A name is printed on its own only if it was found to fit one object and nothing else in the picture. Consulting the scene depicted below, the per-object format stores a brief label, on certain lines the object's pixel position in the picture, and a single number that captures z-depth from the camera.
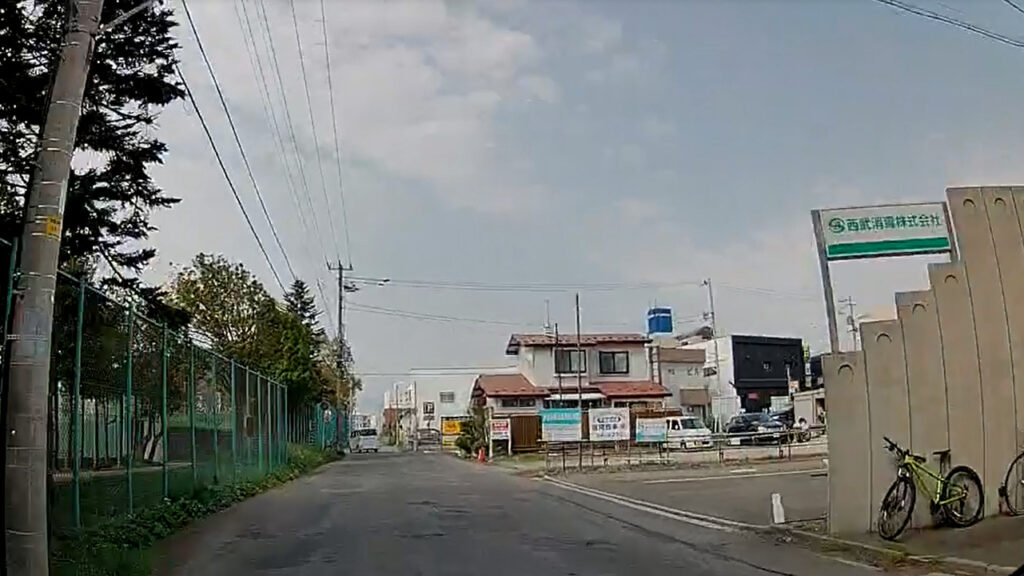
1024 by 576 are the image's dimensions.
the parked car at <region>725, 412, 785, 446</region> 43.34
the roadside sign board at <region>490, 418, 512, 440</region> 50.09
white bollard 15.02
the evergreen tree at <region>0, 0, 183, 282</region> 13.98
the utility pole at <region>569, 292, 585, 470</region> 63.91
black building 76.94
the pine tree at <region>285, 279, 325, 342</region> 75.69
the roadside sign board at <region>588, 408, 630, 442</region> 39.59
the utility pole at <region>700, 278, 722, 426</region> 78.56
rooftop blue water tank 73.31
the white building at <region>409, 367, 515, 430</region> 102.25
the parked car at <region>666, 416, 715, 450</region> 43.00
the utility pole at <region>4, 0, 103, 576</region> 7.55
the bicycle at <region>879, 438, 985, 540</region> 12.65
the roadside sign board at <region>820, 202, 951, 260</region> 17.56
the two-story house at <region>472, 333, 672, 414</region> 62.97
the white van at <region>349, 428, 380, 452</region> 80.44
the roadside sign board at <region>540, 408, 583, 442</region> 39.06
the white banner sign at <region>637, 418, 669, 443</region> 41.72
